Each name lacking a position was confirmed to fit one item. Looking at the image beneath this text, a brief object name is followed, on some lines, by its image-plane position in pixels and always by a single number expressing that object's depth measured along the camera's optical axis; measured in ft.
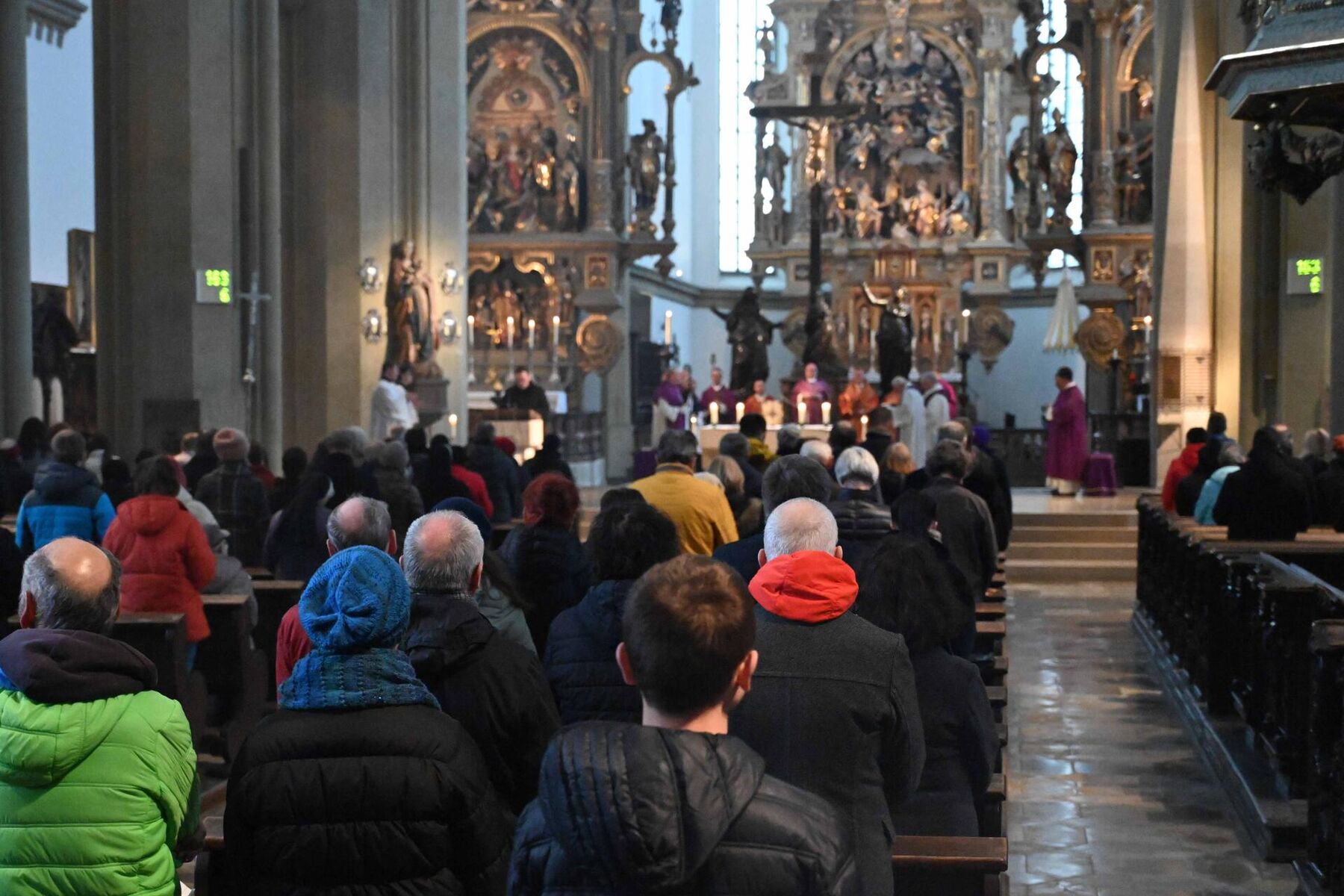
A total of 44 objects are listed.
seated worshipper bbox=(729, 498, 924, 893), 12.39
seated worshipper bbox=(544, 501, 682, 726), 16.15
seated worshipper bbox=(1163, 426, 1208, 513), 46.14
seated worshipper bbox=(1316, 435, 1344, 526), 37.63
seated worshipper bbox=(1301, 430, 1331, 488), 41.27
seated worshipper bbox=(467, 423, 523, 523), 42.04
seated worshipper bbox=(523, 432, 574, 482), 39.17
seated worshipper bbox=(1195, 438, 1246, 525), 39.60
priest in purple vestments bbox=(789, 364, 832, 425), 67.21
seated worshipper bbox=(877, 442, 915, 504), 34.06
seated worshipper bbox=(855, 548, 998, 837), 15.74
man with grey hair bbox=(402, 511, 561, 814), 13.70
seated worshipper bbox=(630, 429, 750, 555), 26.63
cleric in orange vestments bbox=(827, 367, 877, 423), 65.92
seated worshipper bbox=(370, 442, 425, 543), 30.30
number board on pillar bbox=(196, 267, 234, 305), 51.39
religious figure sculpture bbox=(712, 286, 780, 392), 76.38
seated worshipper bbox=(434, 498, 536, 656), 17.56
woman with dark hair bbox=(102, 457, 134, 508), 32.32
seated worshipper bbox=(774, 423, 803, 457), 40.06
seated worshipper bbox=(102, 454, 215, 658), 25.39
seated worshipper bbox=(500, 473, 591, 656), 22.21
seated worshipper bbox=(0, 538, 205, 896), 11.76
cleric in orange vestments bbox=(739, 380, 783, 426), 66.39
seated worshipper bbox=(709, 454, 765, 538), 31.07
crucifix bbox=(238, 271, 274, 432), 52.39
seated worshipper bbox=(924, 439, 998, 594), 29.94
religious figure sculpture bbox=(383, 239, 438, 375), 68.23
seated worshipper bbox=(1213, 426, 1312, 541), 33.19
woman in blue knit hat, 11.55
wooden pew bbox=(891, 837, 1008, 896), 14.38
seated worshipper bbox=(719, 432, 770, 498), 35.78
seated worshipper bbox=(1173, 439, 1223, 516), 42.88
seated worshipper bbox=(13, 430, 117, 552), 27.99
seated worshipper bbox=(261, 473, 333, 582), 30.12
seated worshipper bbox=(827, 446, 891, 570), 22.12
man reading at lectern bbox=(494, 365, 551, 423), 77.10
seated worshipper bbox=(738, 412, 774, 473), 40.91
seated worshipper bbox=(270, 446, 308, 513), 33.88
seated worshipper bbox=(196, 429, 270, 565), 33.12
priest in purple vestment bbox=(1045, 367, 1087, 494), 71.31
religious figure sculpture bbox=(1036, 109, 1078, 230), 89.56
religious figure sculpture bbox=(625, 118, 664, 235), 101.86
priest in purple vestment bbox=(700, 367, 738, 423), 78.07
